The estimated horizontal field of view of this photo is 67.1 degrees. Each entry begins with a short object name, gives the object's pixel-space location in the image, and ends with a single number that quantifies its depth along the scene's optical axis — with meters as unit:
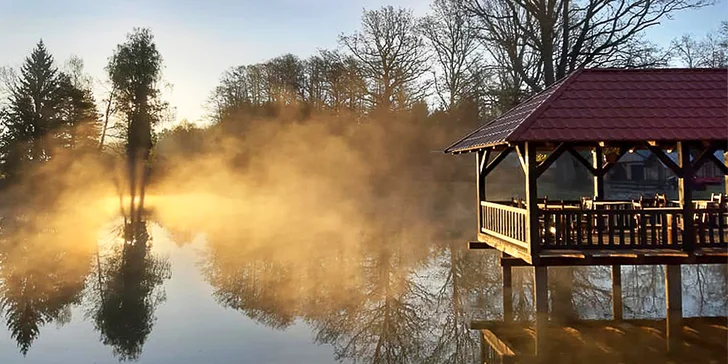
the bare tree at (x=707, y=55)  31.94
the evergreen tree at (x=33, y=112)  32.91
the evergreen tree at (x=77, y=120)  35.34
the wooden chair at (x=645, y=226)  7.68
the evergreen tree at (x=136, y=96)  37.06
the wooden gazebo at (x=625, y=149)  7.63
